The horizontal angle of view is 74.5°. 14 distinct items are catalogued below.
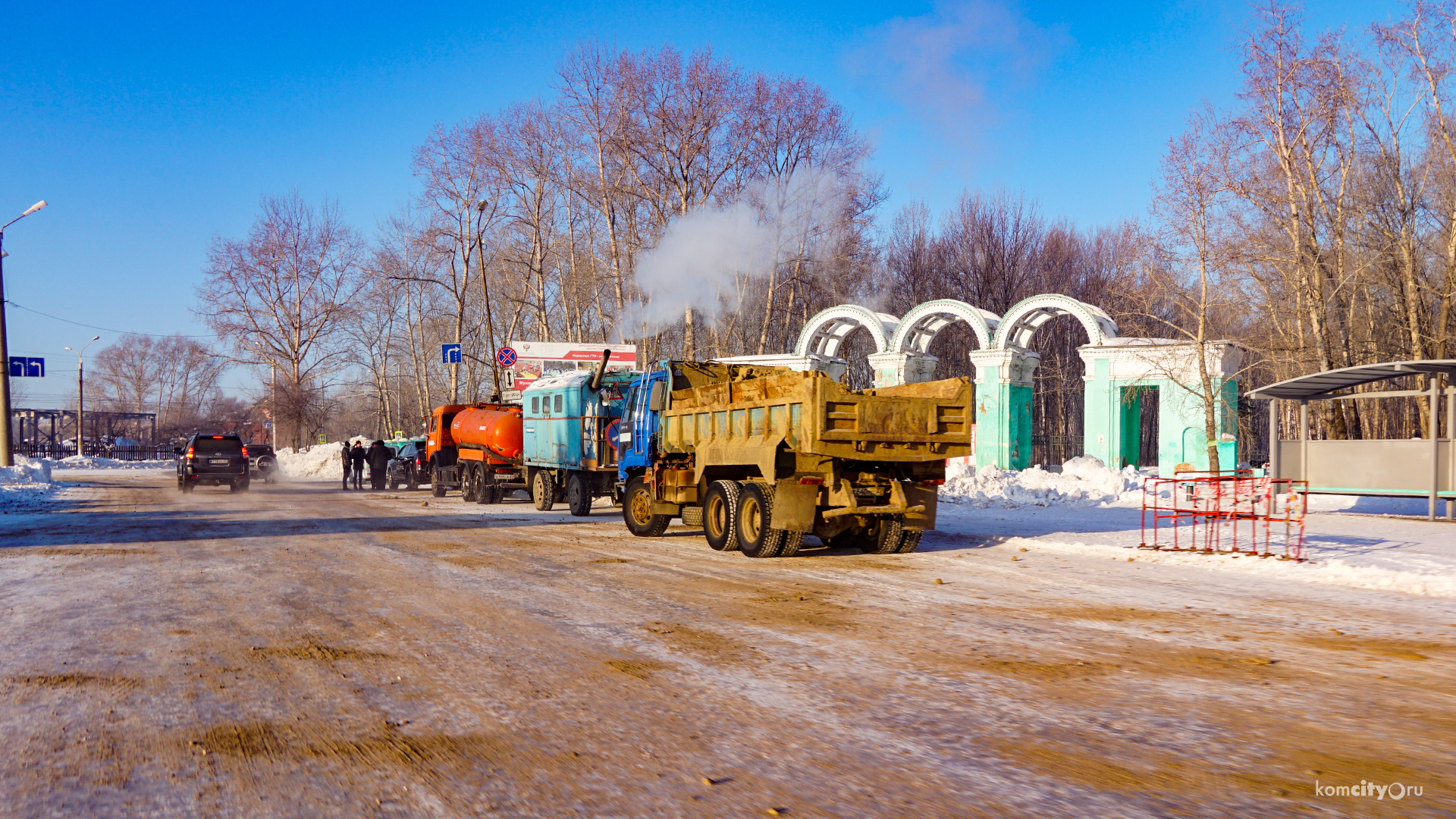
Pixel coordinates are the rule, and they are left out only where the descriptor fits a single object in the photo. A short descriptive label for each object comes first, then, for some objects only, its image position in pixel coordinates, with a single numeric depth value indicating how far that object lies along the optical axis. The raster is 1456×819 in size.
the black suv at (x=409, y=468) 33.50
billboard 36.68
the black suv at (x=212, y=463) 29.98
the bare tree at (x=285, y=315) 54.50
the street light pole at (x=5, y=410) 29.08
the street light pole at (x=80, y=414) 58.59
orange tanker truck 24.19
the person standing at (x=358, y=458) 34.34
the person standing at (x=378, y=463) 33.44
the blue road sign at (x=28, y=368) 38.78
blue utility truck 19.30
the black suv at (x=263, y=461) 41.12
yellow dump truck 12.25
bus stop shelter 16.70
